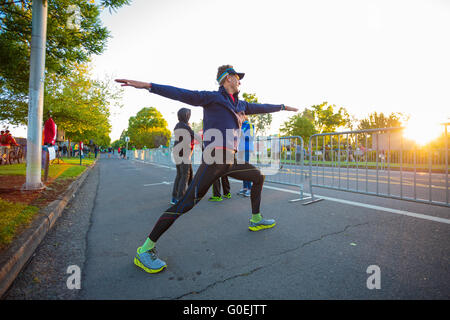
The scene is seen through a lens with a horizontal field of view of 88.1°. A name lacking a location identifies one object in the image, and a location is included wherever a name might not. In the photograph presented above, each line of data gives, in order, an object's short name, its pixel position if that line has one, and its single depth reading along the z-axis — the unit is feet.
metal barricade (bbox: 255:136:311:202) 19.51
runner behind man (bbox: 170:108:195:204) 16.49
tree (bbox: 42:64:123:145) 49.55
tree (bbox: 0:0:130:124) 20.75
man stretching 7.91
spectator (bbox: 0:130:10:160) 40.65
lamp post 17.88
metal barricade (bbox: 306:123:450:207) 11.94
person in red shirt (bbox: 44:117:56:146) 24.44
